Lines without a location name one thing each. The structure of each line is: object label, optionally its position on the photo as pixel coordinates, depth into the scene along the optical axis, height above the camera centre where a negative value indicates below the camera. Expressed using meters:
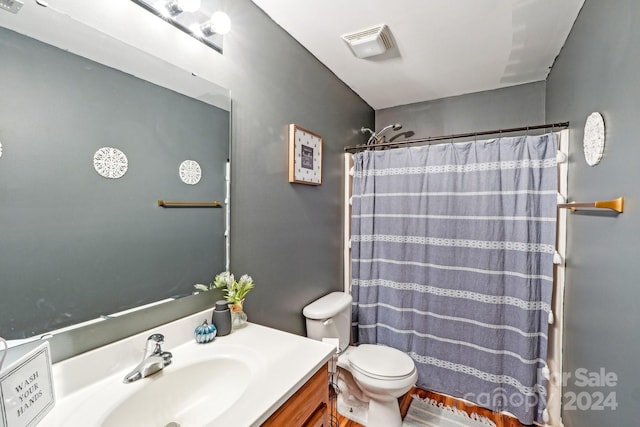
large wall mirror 0.71 +0.03
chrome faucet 0.85 -0.50
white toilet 1.56 -0.96
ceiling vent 1.64 +1.07
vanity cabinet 0.82 -0.66
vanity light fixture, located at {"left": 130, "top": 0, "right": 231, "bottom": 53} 1.02 +0.77
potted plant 1.22 -0.38
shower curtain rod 1.63 +0.53
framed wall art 1.67 +0.36
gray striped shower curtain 1.73 -0.36
